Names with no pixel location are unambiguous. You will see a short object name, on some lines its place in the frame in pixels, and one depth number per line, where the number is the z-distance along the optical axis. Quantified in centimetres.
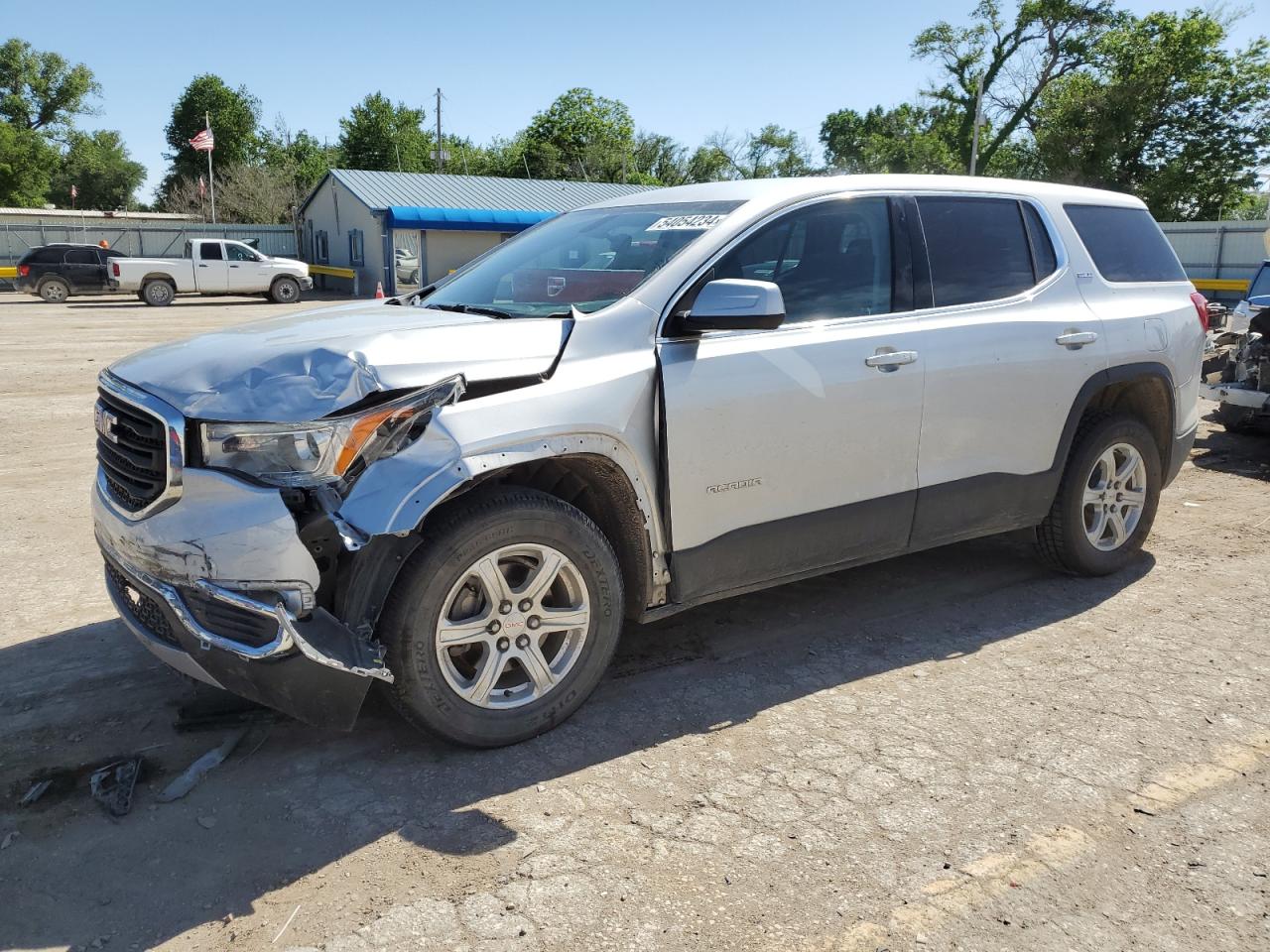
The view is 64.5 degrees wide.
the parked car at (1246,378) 880
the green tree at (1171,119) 4216
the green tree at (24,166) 6216
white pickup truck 2902
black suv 2941
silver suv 309
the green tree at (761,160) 6900
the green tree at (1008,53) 5088
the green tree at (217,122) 6512
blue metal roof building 3538
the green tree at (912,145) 5828
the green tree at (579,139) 6438
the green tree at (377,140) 6316
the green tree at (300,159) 5766
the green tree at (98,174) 7181
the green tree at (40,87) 6612
